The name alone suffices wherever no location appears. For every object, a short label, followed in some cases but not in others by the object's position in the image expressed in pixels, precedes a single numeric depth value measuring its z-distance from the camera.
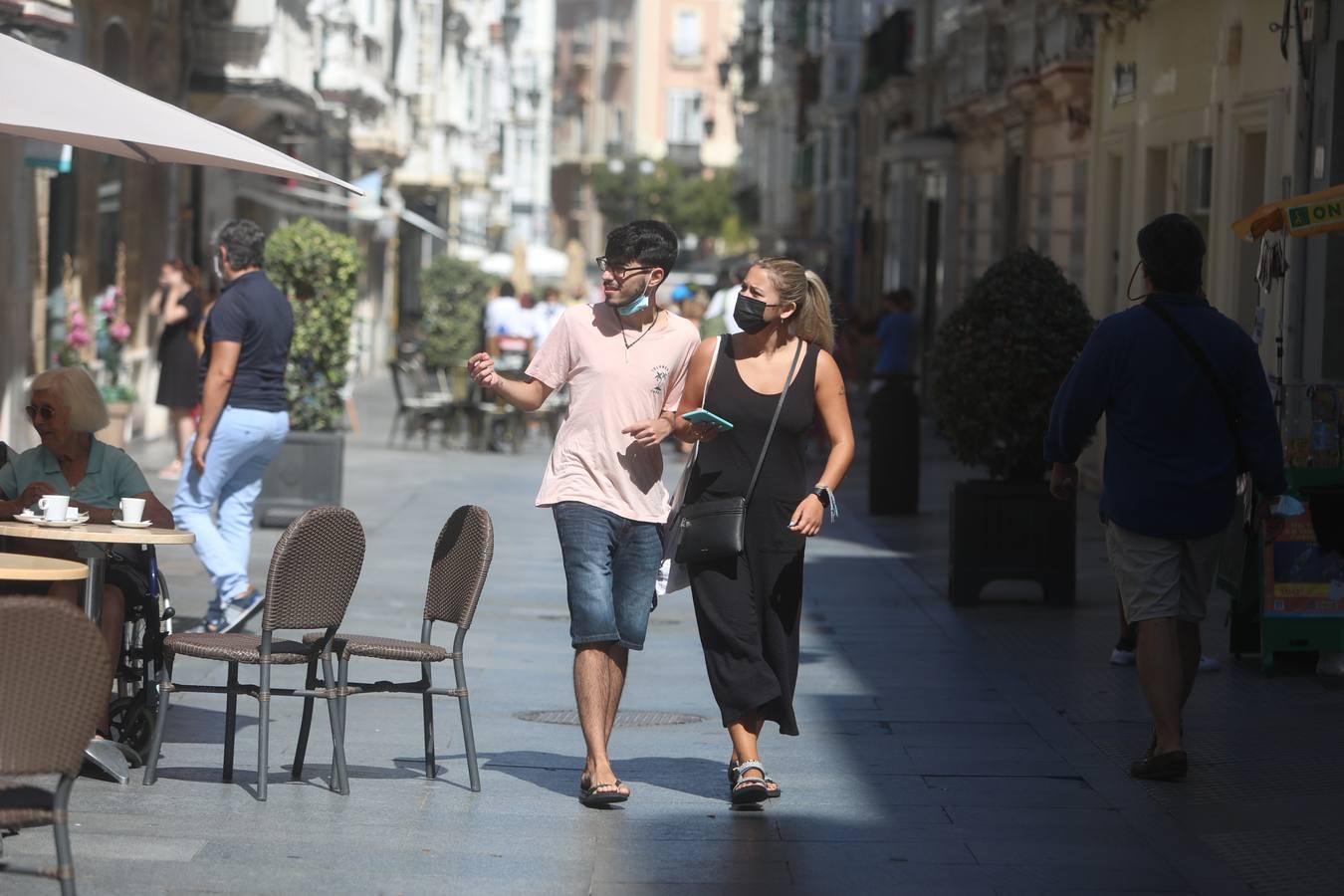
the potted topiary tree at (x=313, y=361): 32.81
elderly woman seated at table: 16.44
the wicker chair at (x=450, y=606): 14.98
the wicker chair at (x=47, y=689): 9.81
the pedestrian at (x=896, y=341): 48.37
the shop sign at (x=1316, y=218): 19.10
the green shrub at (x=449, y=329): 57.75
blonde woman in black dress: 14.91
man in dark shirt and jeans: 21.62
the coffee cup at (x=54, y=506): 15.34
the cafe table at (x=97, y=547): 14.97
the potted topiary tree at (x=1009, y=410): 24.92
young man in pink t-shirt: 14.96
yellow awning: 19.12
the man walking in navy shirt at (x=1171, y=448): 15.74
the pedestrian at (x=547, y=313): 59.00
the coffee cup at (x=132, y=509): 15.55
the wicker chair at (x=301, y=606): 14.49
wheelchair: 15.85
